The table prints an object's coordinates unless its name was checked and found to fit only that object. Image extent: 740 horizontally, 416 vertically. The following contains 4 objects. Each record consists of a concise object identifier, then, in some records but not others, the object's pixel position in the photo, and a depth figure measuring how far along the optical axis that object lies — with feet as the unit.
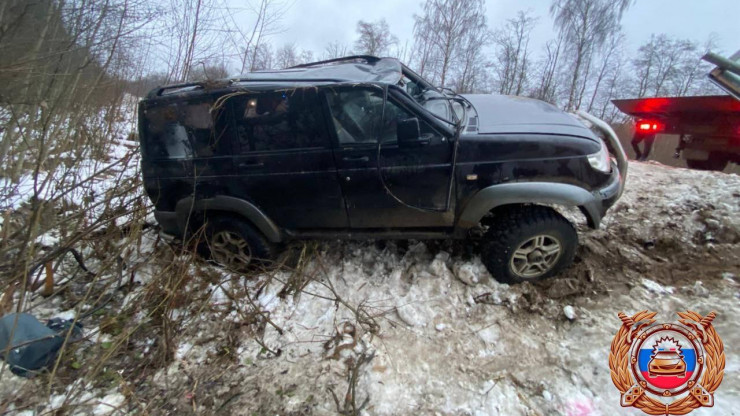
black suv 7.48
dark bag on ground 6.28
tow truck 13.39
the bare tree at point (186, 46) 16.26
